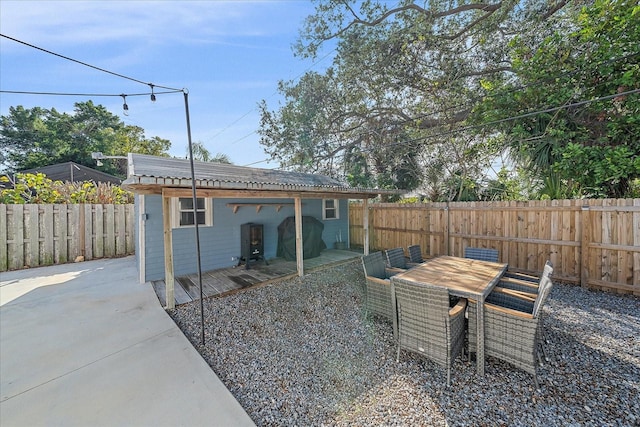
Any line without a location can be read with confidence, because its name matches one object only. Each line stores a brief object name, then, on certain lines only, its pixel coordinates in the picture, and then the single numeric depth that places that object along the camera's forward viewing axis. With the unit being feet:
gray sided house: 13.41
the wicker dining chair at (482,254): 14.44
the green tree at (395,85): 23.65
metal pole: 9.65
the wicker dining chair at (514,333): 7.48
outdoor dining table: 8.38
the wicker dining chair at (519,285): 10.55
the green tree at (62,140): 58.75
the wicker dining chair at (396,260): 13.98
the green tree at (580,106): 15.69
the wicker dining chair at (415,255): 15.14
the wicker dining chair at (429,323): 7.88
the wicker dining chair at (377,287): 11.42
